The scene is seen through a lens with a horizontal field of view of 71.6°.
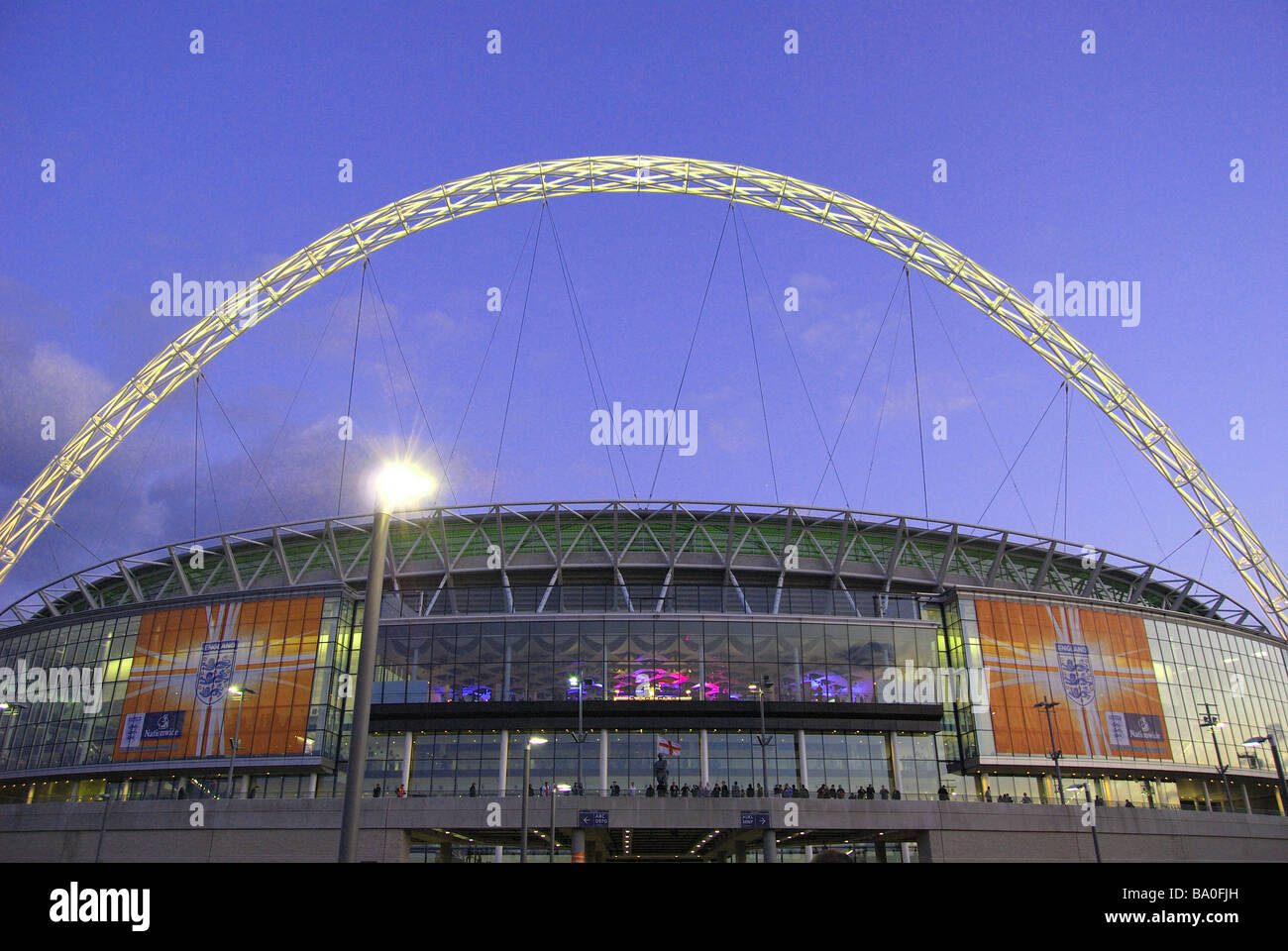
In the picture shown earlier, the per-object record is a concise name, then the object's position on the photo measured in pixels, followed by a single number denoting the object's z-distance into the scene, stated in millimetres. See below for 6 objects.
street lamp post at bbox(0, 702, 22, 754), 67494
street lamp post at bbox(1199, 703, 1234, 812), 63594
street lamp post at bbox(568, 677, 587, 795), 58750
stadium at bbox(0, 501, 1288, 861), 59562
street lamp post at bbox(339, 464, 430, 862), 11344
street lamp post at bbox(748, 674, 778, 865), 45469
